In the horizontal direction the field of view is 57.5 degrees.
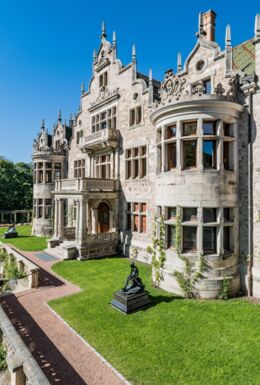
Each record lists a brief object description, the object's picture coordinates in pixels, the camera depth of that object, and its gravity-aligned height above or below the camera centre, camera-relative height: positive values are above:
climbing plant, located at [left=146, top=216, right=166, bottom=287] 13.24 -3.17
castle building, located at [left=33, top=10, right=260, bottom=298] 12.22 +1.64
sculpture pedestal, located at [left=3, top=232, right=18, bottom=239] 28.07 -4.74
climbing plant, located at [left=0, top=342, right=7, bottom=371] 7.53 -5.28
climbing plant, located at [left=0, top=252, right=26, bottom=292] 14.50 -5.02
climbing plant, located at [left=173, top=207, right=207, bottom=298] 11.95 -4.01
